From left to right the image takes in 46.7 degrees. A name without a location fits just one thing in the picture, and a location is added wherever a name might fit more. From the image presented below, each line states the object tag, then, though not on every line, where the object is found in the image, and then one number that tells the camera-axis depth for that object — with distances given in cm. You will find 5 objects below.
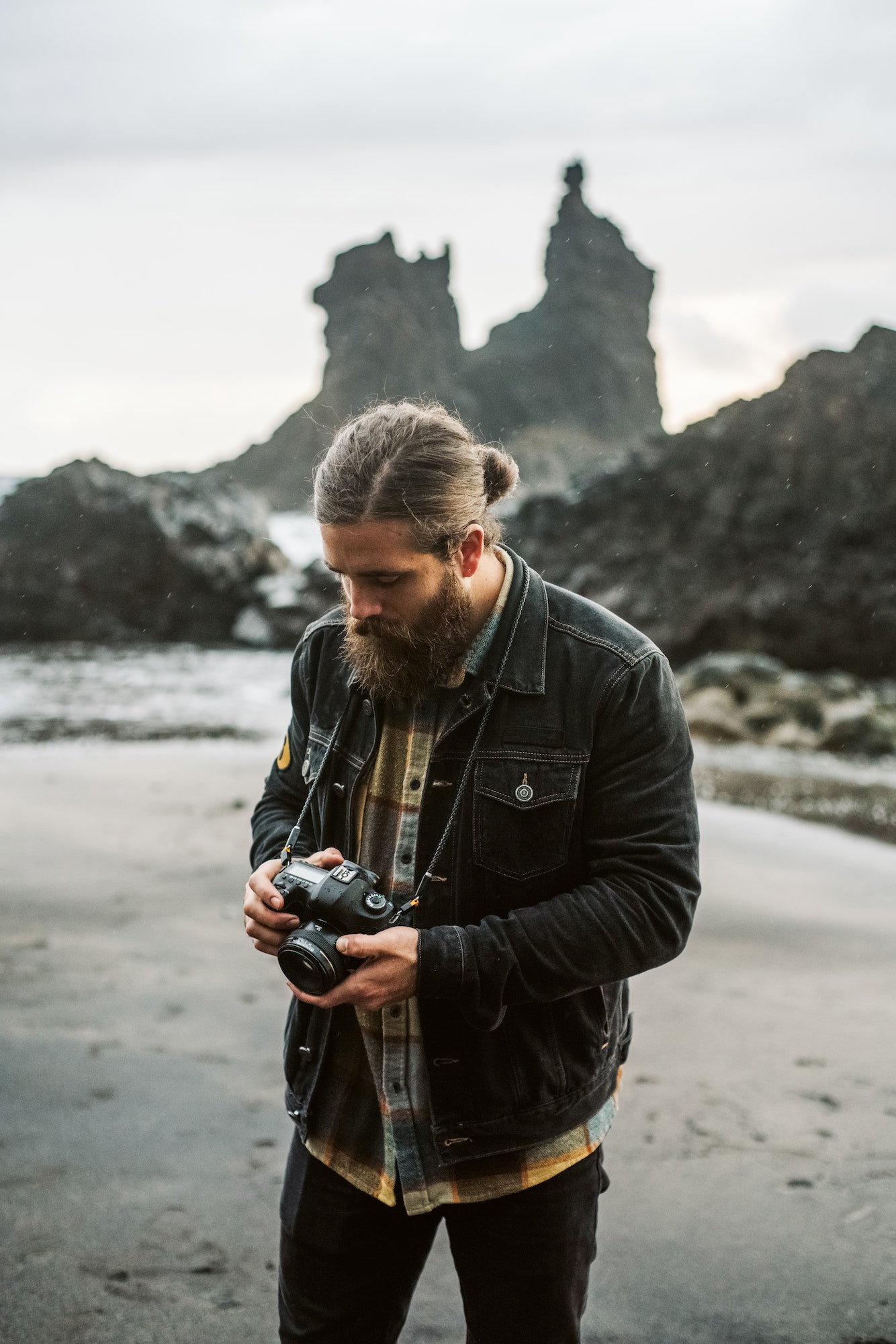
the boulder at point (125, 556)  2720
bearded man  180
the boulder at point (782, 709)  1291
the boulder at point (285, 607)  2567
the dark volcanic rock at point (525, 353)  8219
